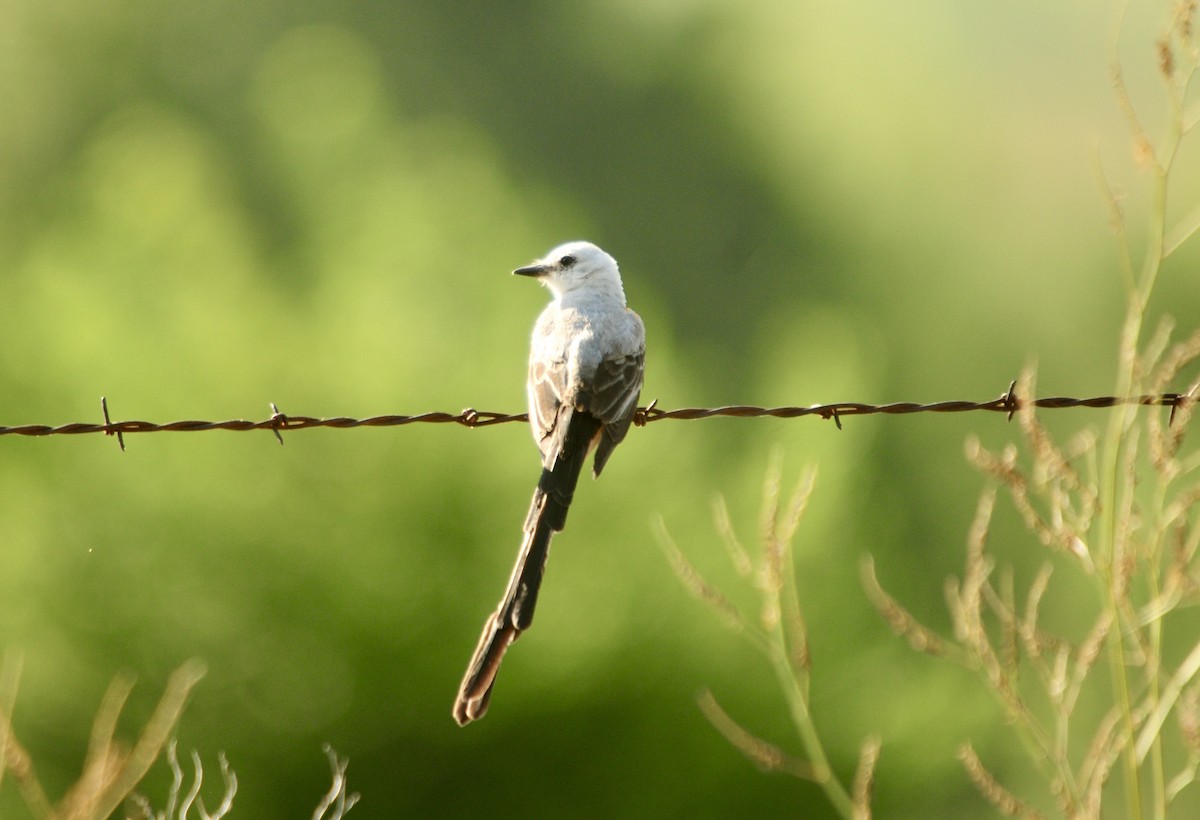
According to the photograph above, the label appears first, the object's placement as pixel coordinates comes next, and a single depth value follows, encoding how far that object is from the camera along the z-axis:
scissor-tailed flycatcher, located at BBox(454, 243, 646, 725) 7.92
